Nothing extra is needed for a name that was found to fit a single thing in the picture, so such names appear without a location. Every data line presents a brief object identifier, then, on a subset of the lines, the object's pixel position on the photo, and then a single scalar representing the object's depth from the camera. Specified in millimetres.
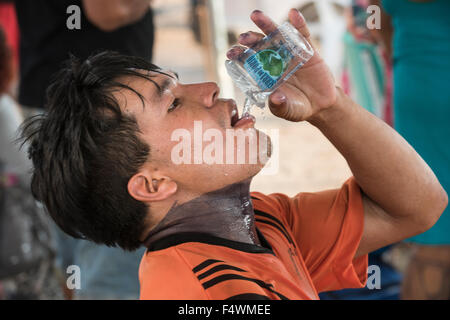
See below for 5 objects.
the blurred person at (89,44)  2148
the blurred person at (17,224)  2715
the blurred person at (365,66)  3473
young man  1234
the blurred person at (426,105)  2076
